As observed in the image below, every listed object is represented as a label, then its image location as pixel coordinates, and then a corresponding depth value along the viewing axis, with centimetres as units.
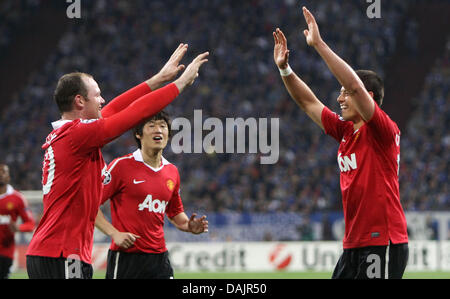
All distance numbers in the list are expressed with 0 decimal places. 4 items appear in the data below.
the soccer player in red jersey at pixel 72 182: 999
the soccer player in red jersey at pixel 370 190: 1136
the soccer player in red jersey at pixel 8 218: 2192
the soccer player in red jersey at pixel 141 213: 1391
